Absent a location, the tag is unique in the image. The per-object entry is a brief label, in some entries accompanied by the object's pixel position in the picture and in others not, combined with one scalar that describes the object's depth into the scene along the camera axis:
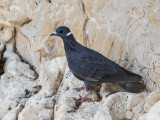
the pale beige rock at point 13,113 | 12.71
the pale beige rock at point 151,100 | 9.73
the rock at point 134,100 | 10.45
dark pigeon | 11.75
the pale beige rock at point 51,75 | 13.43
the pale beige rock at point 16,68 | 15.34
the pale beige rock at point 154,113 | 8.52
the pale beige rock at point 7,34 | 17.17
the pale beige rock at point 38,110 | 12.02
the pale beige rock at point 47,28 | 14.88
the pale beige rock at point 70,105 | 10.89
